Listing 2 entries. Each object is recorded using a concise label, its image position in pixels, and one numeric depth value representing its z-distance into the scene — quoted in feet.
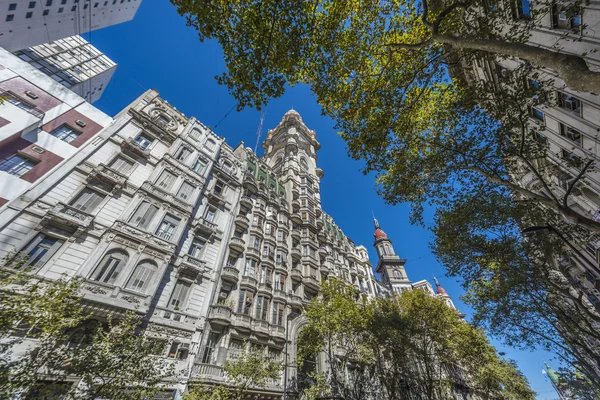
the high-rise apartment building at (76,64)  141.18
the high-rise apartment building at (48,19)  96.15
